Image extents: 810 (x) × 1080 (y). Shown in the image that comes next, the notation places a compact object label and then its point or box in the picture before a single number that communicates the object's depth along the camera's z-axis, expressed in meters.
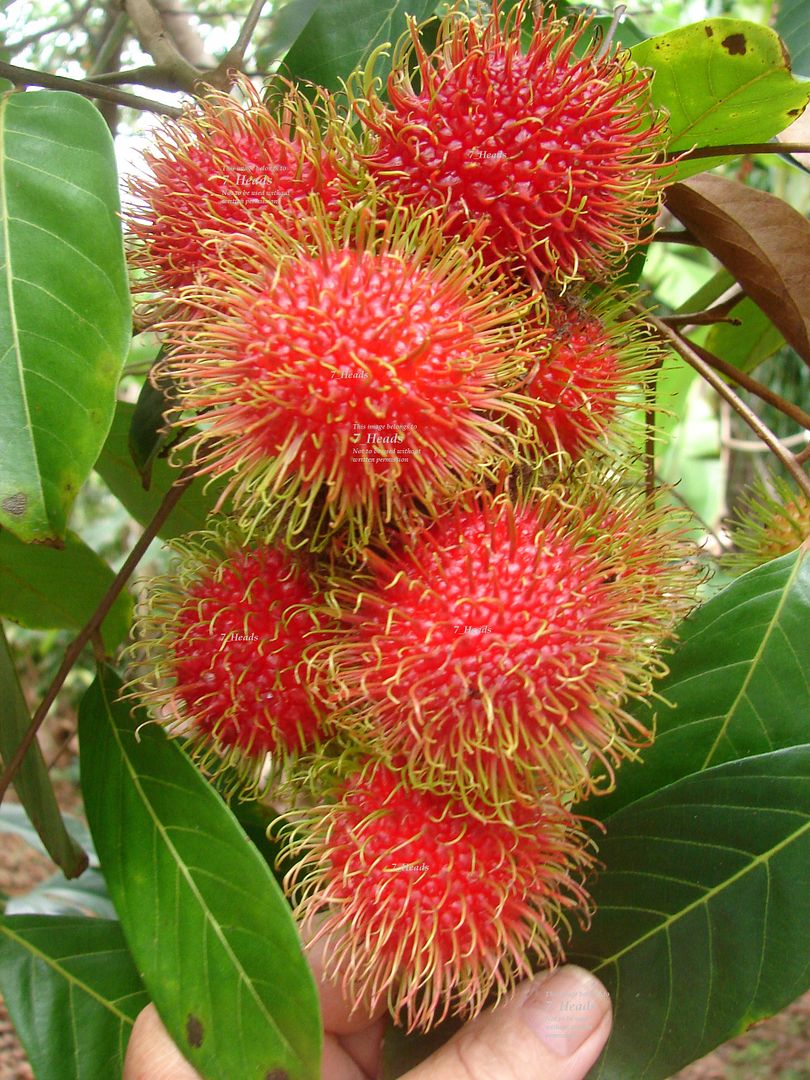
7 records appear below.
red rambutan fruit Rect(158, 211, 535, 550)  0.16
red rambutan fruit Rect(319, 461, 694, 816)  0.17
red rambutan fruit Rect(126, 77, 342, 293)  0.18
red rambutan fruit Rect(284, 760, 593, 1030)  0.17
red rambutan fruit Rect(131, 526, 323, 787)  0.18
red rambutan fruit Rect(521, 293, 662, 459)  0.18
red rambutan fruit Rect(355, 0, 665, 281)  0.17
